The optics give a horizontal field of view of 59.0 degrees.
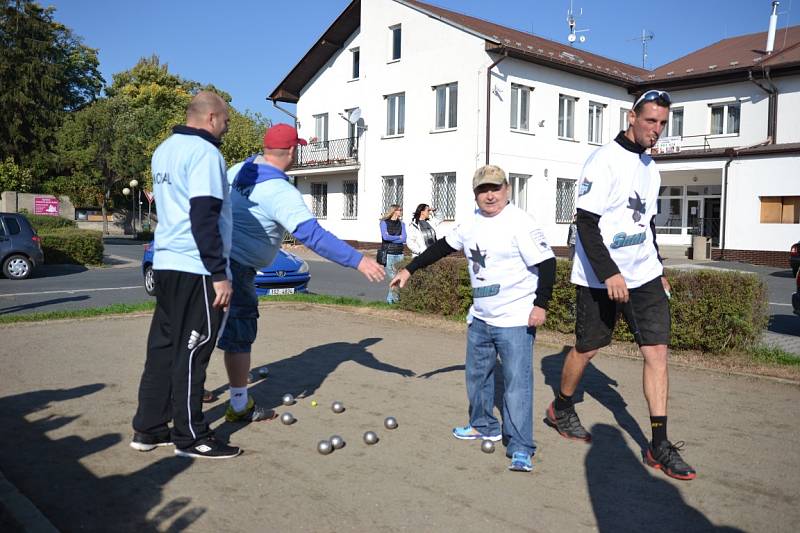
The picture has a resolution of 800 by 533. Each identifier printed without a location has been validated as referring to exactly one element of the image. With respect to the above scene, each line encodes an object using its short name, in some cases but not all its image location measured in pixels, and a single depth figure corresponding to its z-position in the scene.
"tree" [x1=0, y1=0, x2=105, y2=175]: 54.94
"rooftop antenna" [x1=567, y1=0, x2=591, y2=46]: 37.09
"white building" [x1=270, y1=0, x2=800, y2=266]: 28.44
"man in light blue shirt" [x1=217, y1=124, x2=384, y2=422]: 4.70
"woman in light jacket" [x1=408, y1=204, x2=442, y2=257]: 11.86
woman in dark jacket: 13.13
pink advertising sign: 44.44
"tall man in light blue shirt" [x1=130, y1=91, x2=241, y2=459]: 4.18
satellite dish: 33.28
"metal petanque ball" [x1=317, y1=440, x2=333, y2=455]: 4.65
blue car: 13.10
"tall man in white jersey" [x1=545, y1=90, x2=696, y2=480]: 4.48
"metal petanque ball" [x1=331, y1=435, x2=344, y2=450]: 4.74
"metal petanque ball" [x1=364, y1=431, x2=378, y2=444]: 4.88
